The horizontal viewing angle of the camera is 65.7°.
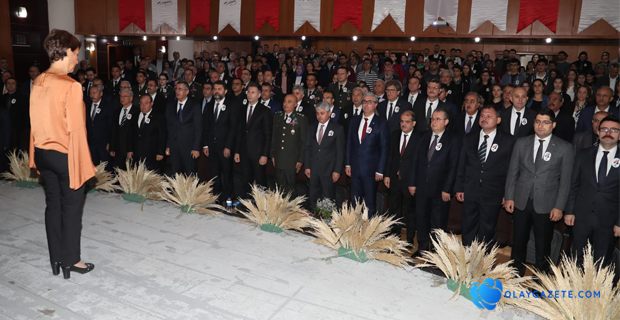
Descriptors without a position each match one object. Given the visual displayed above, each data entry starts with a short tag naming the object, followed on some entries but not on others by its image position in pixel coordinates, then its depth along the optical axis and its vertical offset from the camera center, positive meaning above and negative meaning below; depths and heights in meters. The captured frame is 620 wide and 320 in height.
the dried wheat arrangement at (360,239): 3.02 -1.06
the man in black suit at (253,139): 5.56 -0.81
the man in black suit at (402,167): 4.59 -0.91
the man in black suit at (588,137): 4.31 -0.52
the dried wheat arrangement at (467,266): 2.63 -1.06
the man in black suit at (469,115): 5.47 -0.45
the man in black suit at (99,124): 6.14 -0.77
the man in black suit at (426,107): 5.80 -0.39
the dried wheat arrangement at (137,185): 4.08 -1.01
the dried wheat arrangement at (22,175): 4.38 -1.04
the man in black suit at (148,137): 5.76 -0.86
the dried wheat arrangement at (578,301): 2.25 -1.05
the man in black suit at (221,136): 5.74 -0.83
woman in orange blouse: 2.53 -0.46
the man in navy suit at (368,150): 4.79 -0.77
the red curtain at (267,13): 12.04 +1.39
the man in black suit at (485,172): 4.04 -0.80
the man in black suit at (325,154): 4.99 -0.85
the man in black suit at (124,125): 5.85 -0.74
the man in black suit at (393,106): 5.61 -0.38
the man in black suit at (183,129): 5.75 -0.75
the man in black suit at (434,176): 4.28 -0.90
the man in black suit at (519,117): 4.90 -0.41
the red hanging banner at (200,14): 12.61 +1.37
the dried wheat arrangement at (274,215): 3.52 -1.06
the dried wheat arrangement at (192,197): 3.83 -1.03
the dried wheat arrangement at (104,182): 4.28 -1.05
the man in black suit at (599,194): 3.45 -0.83
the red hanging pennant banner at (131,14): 13.20 +1.38
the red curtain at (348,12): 11.45 +1.41
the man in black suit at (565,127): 5.30 -0.52
